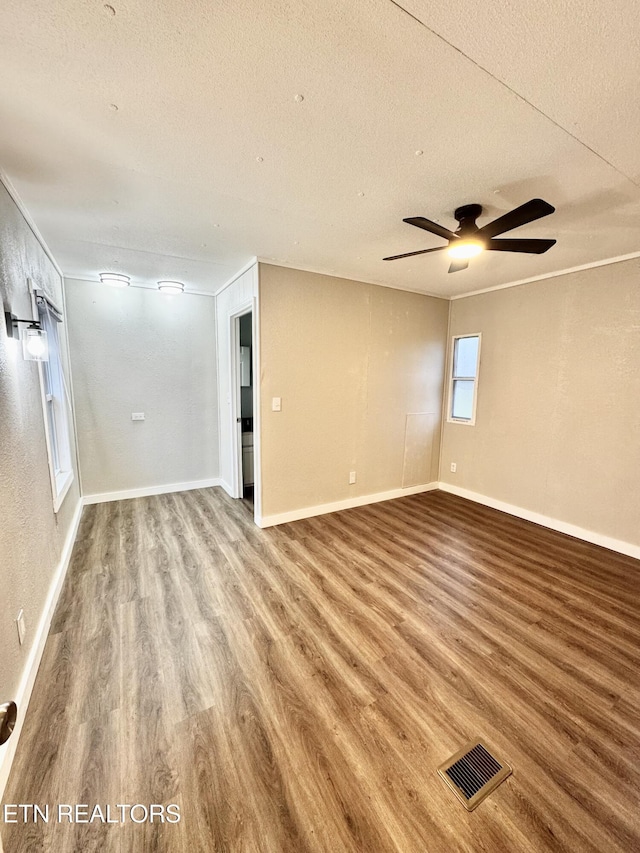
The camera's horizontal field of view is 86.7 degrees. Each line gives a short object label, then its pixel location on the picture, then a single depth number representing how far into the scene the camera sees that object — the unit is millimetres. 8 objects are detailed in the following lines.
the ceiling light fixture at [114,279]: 3639
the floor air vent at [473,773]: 1298
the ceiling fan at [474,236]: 1939
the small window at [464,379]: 4418
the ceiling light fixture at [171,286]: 3869
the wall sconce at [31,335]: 1770
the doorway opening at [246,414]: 4531
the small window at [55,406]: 2541
